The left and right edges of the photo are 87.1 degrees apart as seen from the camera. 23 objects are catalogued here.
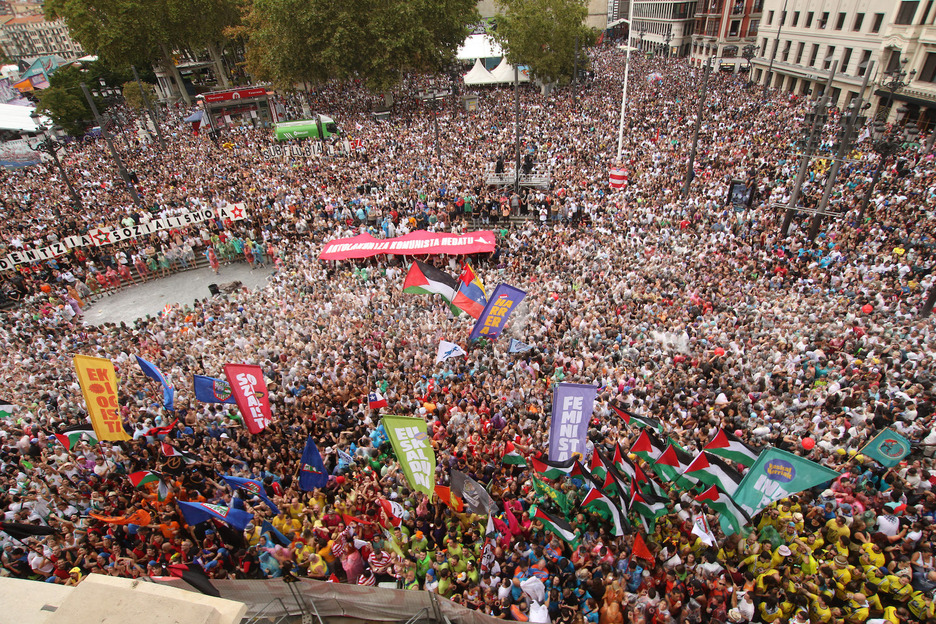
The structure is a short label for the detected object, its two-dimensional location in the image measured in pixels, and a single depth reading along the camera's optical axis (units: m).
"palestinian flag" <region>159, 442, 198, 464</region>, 9.04
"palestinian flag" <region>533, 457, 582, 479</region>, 7.50
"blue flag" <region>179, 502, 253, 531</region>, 7.45
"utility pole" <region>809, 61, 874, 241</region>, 14.21
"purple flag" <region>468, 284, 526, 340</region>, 11.27
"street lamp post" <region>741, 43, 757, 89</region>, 31.77
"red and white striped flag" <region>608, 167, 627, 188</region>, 20.17
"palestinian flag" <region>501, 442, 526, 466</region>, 8.23
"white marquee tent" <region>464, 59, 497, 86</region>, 41.53
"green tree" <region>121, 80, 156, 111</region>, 43.34
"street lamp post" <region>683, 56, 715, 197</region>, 19.55
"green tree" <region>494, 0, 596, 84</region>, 36.12
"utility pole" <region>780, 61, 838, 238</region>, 14.71
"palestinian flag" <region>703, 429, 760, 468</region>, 7.25
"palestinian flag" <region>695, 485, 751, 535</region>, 6.83
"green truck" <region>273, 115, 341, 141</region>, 31.34
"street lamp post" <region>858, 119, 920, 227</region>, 14.52
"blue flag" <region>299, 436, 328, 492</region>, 8.61
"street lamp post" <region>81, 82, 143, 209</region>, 22.83
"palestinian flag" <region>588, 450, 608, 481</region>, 7.49
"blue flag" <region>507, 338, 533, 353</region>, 11.92
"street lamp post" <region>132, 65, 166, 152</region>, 32.31
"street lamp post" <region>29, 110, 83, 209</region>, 22.74
